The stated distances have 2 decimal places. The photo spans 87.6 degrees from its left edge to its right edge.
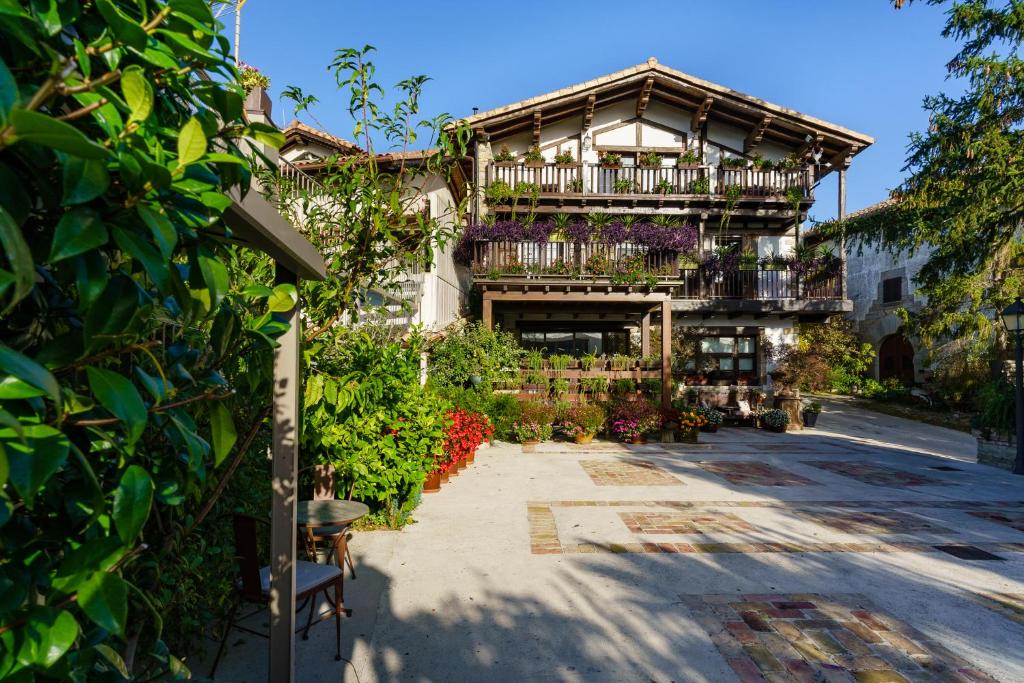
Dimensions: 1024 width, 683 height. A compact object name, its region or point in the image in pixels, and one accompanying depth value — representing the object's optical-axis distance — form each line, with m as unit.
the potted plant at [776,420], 13.95
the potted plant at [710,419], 13.39
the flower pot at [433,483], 6.77
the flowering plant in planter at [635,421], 11.63
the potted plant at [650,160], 16.12
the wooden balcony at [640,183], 15.22
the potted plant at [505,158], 15.19
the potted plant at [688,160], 16.22
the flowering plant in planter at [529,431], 11.43
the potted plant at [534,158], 15.34
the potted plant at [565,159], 15.73
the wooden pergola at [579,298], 13.03
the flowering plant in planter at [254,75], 7.04
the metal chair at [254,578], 2.82
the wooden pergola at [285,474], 2.36
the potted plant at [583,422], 11.43
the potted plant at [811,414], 14.92
